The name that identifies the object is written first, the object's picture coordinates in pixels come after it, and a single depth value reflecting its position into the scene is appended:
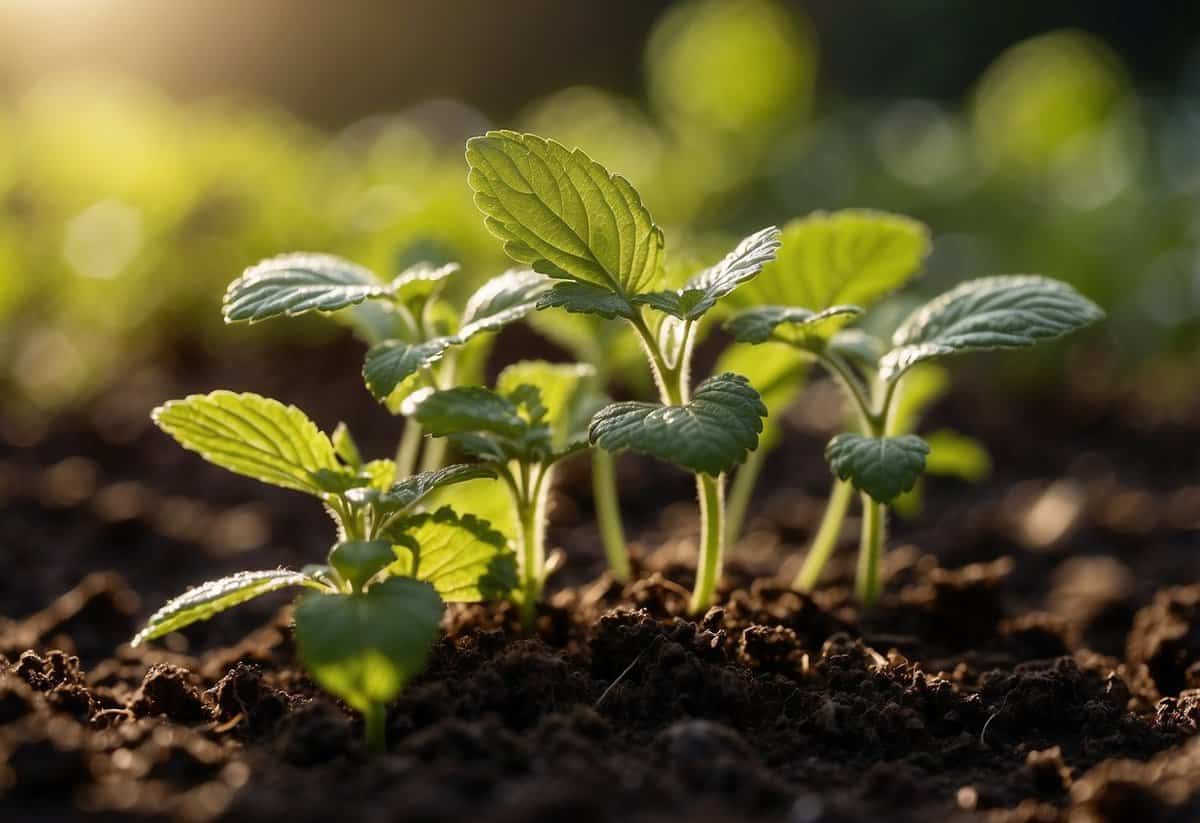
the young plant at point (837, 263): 0.53
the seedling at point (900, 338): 0.48
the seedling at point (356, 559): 0.45
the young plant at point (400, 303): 0.47
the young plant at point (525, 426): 0.48
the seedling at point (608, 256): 0.47
